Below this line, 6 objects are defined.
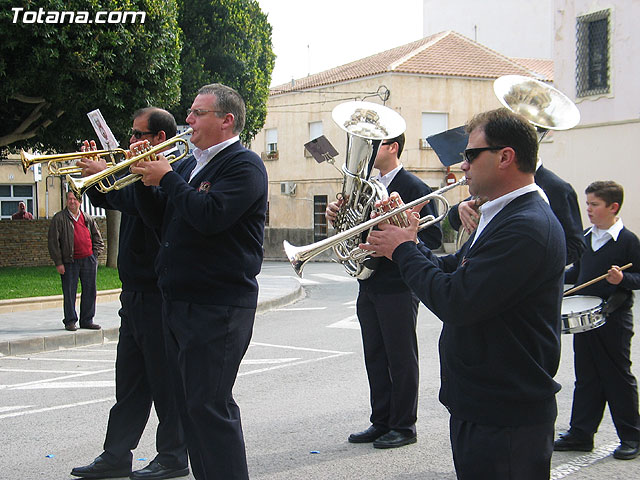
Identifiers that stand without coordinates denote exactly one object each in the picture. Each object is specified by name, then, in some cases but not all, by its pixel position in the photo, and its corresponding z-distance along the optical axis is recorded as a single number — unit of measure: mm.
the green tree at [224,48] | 18625
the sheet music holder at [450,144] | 4410
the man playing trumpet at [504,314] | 2723
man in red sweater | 10625
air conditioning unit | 37281
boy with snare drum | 5059
